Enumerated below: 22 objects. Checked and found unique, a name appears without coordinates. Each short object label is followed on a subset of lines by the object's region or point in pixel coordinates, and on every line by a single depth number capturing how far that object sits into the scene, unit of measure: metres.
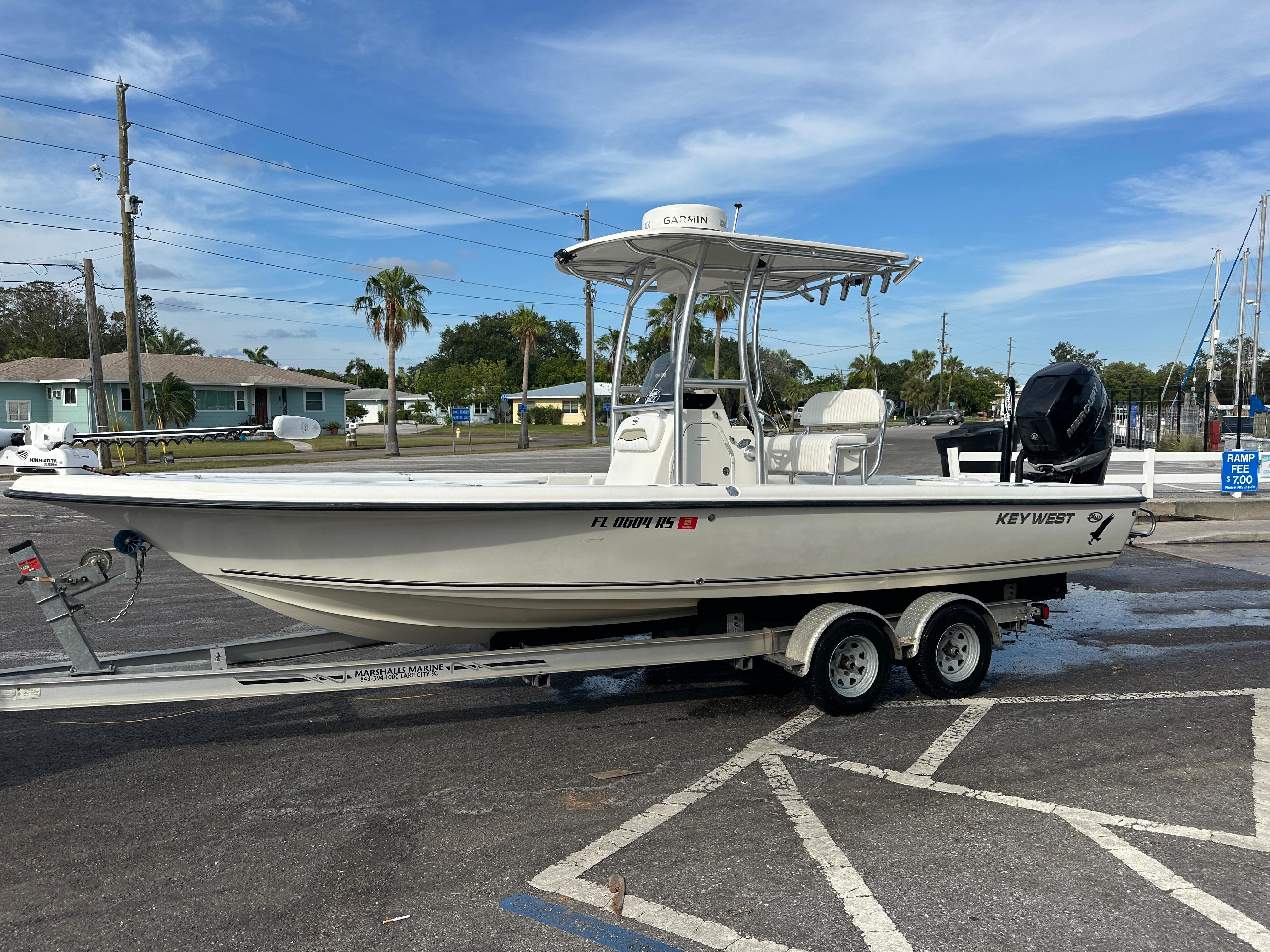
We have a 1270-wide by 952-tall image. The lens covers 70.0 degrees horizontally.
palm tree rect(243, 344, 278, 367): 88.80
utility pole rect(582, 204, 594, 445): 40.03
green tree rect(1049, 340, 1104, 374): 96.12
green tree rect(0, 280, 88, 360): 63.41
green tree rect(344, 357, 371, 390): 109.75
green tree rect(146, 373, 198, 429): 30.30
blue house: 42.44
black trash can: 9.21
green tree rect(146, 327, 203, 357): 63.66
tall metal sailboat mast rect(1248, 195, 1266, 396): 40.00
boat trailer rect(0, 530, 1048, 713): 3.88
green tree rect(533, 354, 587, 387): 92.94
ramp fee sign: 14.10
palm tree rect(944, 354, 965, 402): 114.00
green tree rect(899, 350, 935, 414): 104.56
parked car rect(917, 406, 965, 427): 67.44
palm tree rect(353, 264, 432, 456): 38.38
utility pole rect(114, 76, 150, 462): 25.61
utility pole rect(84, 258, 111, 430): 25.58
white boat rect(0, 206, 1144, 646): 4.05
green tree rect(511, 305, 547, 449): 50.22
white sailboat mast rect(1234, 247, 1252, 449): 21.03
